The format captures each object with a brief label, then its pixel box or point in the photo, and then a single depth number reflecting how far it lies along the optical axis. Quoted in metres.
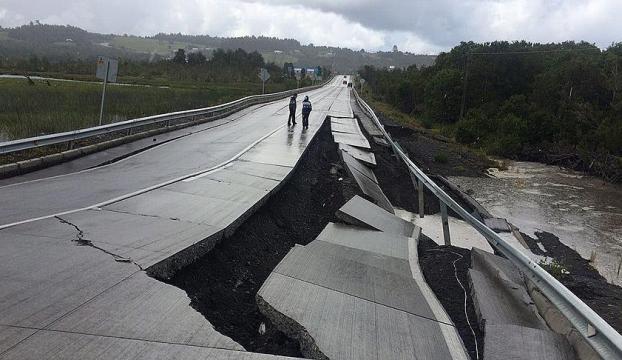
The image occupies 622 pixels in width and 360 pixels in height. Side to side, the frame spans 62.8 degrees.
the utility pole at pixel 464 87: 51.86
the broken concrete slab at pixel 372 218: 8.82
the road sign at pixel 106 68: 15.81
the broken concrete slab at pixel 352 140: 20.84
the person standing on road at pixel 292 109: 25.66
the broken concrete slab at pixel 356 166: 15.32
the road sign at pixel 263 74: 44.04
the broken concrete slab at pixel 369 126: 27.03
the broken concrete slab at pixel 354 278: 5.45
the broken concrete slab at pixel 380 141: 23.75
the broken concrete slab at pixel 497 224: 10.09
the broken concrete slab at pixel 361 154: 17.73
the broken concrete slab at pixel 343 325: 4.27
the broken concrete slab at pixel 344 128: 25.80
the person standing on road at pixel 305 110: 23.72
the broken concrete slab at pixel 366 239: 7.55
